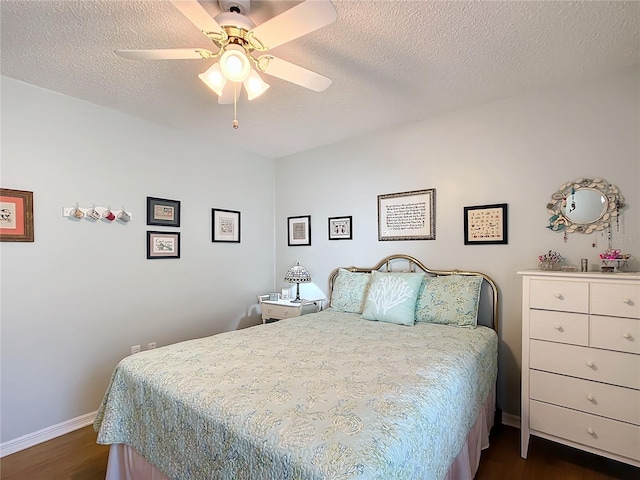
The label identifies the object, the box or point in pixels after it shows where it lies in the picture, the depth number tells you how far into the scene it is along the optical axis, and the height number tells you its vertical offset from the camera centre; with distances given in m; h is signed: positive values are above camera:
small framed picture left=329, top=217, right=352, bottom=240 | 3.47 +0.09
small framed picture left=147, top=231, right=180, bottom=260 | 2.92 -0.07
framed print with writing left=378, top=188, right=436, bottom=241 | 2.92 +0.19
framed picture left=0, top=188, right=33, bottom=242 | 2.15 +0.16
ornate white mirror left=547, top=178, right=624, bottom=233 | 2.14 +0.20
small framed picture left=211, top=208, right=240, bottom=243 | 3.46 +0.13
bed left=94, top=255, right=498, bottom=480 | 1.05 -0.66
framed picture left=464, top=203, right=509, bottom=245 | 2.54 +0.09
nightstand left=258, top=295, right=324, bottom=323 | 3.31 -0.75
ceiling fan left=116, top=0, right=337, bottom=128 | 1.30 +0.88
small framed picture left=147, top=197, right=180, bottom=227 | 2.92 +0.24
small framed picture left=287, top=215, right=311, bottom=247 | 3.81 +0.08
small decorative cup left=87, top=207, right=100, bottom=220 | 2.54 +0.19
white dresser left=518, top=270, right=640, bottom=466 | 1.77 -0.74
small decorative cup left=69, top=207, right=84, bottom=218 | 2.46 +0.19
